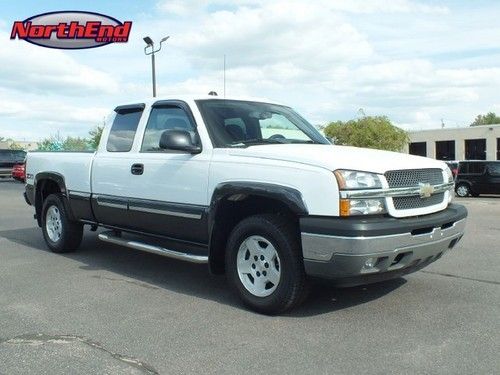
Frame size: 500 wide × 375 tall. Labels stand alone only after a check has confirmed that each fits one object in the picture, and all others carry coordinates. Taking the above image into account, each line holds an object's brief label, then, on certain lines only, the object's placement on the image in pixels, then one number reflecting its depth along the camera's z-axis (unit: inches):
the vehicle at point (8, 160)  1261.1
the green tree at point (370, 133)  1963.6
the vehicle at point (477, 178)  877.2
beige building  2193.7
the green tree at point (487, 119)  4537.4
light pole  954.8
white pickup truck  172.9
